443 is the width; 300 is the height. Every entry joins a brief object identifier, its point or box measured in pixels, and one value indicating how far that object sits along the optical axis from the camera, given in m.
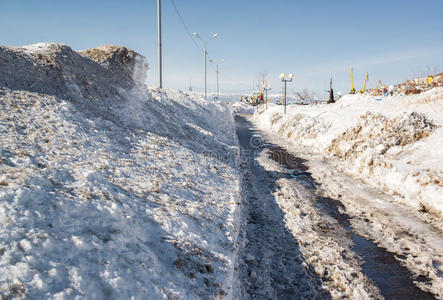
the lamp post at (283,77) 24.66
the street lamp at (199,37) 29.31
